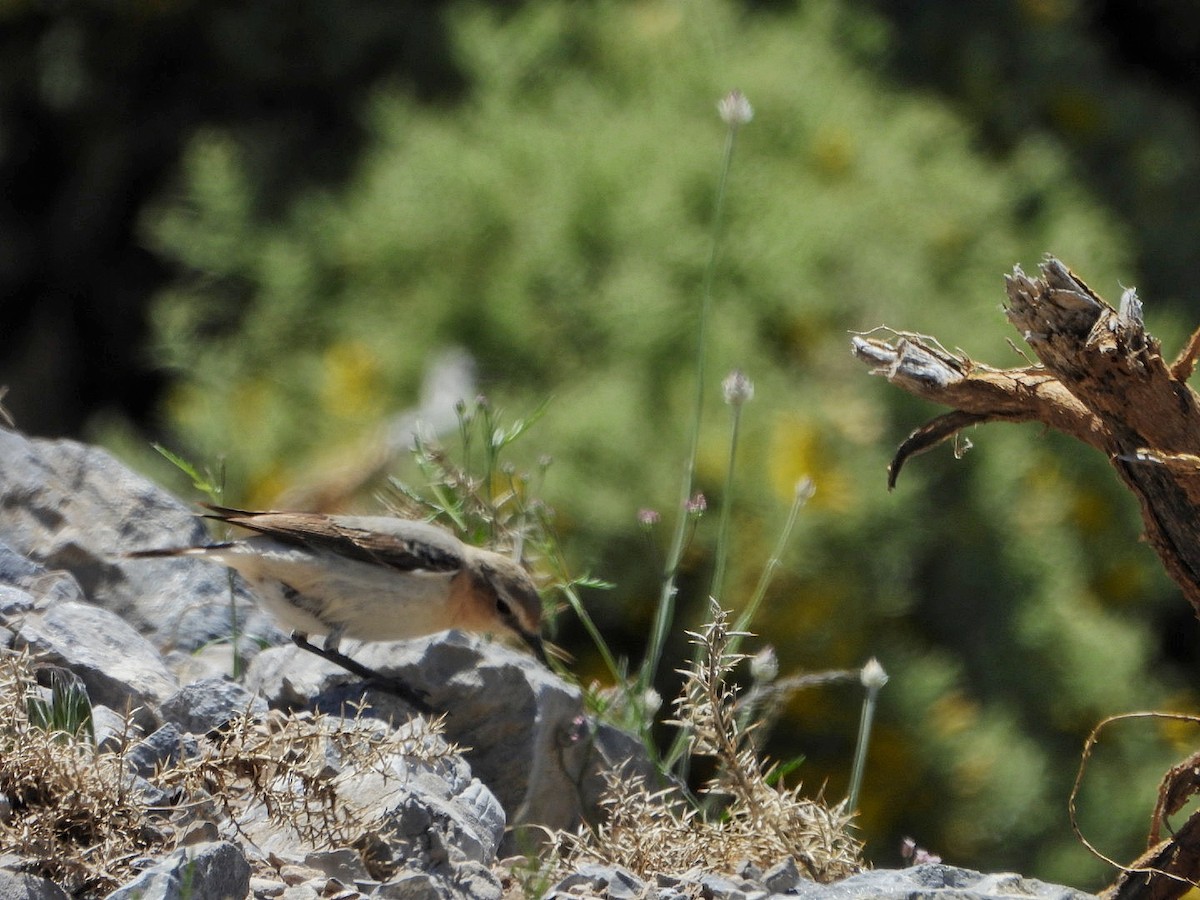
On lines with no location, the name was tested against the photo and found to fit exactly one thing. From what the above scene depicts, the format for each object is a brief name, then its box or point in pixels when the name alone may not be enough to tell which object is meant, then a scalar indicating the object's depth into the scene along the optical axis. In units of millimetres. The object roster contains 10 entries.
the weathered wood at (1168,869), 4824
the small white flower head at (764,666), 6129
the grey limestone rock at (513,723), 6316
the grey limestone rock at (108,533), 7164
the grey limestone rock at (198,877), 4133
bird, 7316
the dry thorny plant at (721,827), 5281
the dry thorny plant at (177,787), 4422
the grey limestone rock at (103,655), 5645
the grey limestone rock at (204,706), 5492
